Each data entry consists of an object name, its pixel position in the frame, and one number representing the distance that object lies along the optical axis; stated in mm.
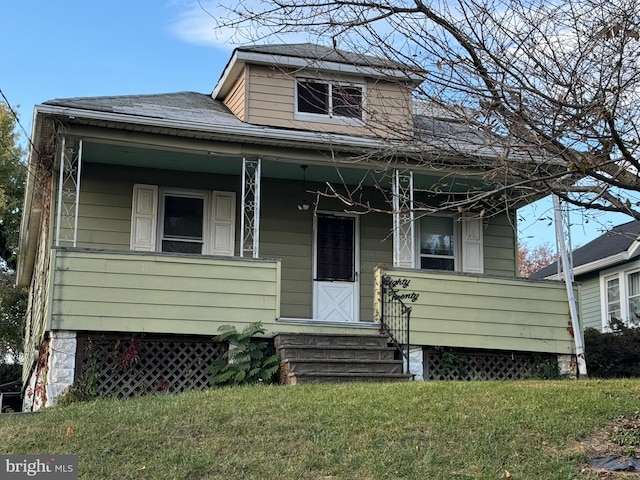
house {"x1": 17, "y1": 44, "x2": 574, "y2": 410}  10602
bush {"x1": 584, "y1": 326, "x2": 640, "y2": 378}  14352
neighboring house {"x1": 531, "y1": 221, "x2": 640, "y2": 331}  19797
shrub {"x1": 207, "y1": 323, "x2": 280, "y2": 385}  10430
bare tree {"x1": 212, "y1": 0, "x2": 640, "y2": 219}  6609
